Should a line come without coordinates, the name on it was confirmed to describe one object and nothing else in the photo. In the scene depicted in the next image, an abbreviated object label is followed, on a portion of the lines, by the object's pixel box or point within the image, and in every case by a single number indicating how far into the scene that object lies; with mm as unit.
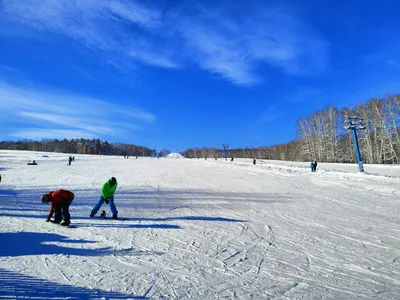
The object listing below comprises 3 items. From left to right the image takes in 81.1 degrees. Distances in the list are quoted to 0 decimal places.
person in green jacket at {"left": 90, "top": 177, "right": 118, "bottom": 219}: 8031
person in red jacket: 6981
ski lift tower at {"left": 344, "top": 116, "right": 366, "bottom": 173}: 25466
